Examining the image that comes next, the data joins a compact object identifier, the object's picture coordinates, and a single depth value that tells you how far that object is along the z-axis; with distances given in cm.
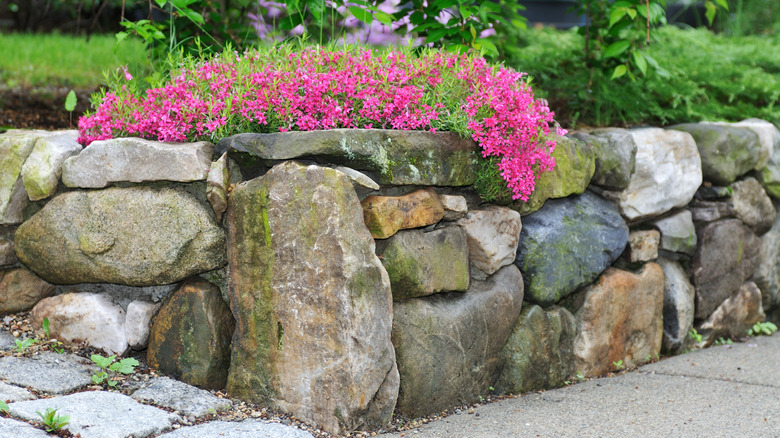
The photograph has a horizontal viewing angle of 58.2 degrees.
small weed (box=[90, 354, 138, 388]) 281
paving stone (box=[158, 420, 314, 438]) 243
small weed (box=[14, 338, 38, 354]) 293
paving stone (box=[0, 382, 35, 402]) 253
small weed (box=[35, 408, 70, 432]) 229
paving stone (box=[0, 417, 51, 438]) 222
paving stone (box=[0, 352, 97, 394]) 270
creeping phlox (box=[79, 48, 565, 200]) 296
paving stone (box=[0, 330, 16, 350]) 299
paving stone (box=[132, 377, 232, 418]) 266
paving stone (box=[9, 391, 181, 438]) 235
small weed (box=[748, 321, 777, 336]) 472
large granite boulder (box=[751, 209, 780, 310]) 478
